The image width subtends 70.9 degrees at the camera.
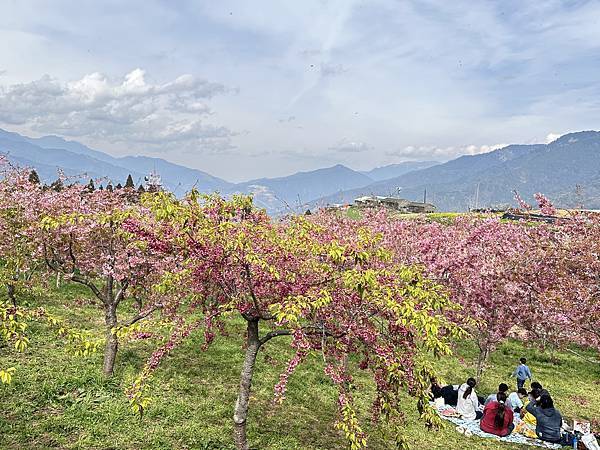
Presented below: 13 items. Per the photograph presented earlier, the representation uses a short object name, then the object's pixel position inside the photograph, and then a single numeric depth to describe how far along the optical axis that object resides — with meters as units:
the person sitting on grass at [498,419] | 13.24
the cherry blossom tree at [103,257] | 12.13
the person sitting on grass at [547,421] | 13.01
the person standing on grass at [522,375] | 16.97
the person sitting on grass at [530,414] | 13.86
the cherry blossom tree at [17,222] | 12.70
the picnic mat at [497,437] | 12.95
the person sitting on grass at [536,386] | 14.24
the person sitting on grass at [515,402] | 14.69
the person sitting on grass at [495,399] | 13.64
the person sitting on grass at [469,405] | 14.25
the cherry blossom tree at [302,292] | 7.05
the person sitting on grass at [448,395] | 14.91
